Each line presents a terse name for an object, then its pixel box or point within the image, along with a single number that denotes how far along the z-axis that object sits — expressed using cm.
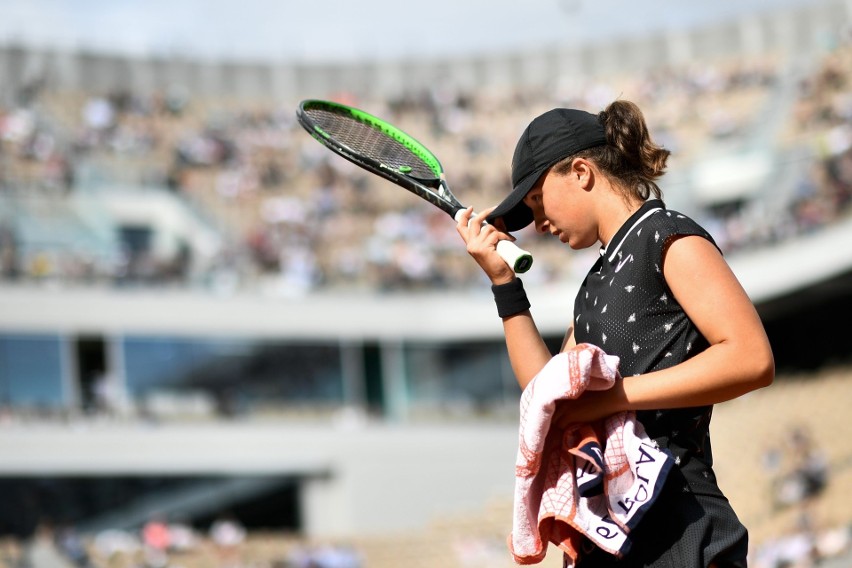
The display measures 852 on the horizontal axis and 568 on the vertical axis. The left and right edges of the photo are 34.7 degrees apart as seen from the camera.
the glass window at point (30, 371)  2295
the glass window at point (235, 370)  2414
